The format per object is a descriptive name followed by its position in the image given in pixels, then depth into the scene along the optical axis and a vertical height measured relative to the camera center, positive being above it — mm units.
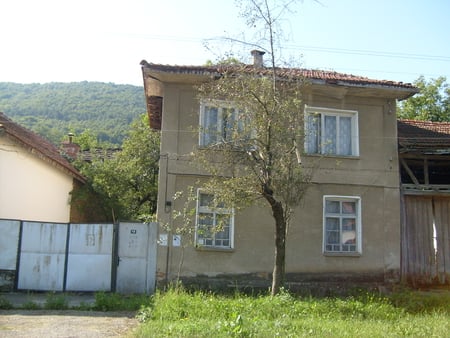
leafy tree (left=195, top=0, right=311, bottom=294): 10359 +1990
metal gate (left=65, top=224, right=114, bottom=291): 12750 -669
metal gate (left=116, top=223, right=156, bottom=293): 12609 -631
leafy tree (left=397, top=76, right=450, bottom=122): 25750 +7359
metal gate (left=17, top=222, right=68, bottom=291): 12727 -662
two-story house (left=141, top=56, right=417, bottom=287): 12789 +1105
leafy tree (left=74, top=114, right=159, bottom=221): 18141 +2128
